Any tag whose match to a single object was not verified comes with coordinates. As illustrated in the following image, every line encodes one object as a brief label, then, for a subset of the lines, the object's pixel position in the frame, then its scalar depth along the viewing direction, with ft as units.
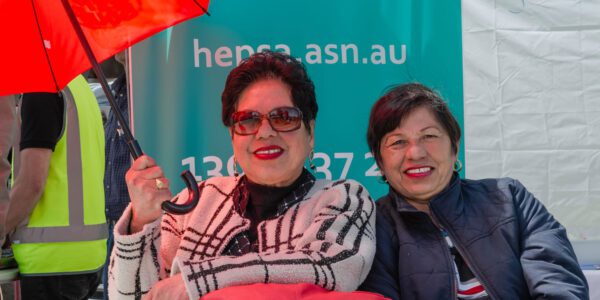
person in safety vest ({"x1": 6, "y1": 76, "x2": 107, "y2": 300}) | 10.53
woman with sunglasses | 6.18
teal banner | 10.34
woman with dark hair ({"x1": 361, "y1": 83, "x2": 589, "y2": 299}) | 7.14
